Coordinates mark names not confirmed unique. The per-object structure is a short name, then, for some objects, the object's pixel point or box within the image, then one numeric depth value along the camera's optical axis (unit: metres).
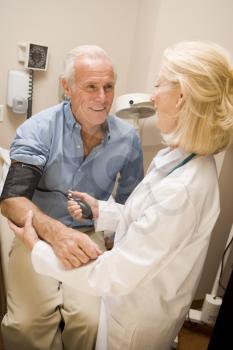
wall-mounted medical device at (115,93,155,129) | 1.42
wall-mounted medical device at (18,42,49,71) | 1.79
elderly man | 1.10
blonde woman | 0.80
